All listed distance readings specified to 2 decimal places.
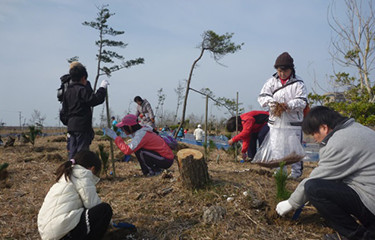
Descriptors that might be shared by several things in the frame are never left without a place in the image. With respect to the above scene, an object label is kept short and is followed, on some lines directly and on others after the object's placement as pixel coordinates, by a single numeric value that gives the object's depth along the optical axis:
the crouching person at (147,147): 4.09
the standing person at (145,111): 8.22
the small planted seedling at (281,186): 2.46
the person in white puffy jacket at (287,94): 3.66
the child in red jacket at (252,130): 4.72
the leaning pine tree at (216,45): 10.01
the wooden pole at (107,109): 3.91
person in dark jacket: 3.56
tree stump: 2.92
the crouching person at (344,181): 1.86
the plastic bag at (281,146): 3.68
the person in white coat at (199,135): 12.93
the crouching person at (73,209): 1.87
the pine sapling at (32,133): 7.39
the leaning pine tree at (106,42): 15.04
